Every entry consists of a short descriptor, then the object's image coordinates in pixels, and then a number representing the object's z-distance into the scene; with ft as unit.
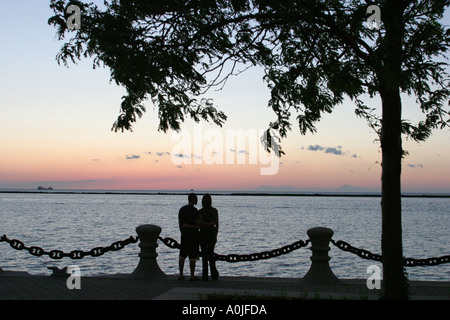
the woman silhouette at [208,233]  35.91
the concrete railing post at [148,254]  37.78
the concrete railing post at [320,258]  35.27
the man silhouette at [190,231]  36.06
